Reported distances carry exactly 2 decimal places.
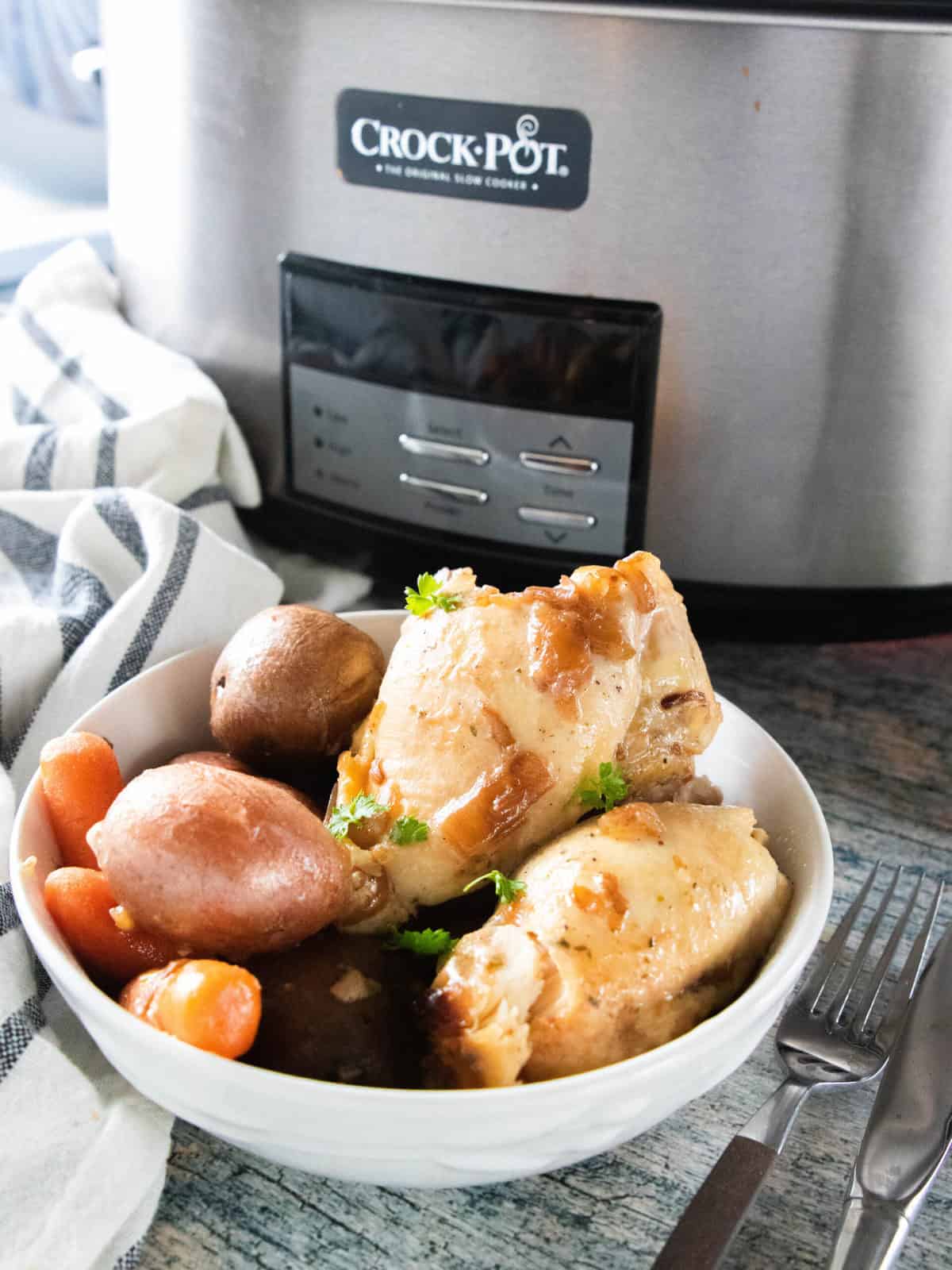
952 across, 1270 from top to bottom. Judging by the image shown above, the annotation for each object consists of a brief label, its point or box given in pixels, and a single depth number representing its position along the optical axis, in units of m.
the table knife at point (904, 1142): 0.57
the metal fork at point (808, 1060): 0.55
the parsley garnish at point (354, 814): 0.66
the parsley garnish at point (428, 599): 0.70
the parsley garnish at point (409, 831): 0.64
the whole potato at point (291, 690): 0.76
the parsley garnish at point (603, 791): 0.67
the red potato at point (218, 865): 0.58
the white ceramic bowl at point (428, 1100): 0.52
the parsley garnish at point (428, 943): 0.63
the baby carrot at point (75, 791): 0.69
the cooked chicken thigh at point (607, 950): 0.56
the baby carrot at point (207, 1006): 0.55
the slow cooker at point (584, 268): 0.83
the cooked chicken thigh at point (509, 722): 0.65
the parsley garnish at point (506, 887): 0.62
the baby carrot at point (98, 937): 0.62
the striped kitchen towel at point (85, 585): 0.60
